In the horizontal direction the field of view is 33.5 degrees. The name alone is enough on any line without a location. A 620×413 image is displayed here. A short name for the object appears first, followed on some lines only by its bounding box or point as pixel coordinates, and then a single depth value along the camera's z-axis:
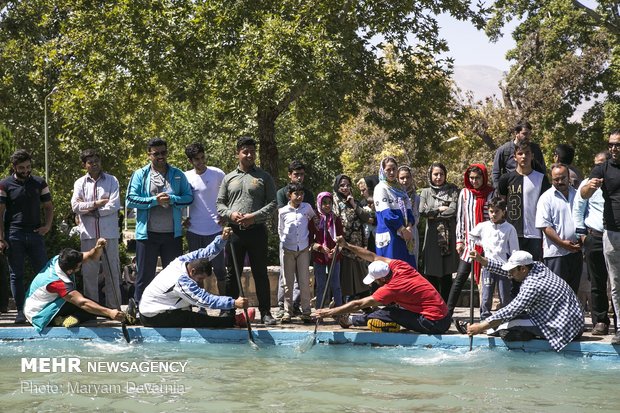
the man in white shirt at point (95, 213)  12.74
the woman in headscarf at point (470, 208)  12.25
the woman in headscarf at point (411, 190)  13.13
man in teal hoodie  12.57
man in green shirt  12.27
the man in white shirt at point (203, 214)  12.75
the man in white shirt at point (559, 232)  11.59
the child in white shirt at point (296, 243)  12.50
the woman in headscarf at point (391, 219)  12.27
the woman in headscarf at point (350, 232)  13.16
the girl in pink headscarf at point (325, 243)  12.84
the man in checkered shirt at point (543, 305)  10.59
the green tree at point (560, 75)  33.44
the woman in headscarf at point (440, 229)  13.02
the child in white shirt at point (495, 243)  11.68
